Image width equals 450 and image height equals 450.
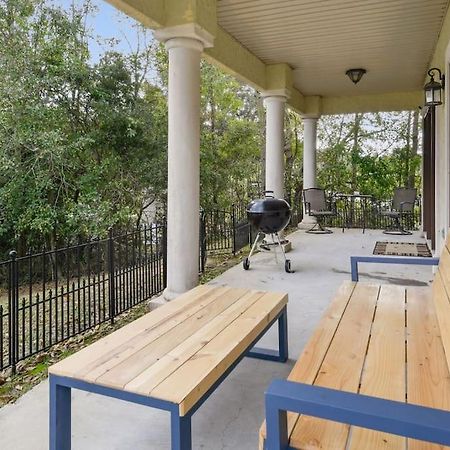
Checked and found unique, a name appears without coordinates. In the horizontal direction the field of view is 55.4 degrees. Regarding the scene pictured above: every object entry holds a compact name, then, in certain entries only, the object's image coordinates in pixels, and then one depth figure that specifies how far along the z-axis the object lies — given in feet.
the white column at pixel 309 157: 30.22
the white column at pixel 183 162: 11.99
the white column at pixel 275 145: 21.80
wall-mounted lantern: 15.43
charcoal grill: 16.39
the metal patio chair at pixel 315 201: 28.55
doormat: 19.89
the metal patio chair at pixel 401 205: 26.73
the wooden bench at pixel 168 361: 4.57
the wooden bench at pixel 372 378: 3.27
